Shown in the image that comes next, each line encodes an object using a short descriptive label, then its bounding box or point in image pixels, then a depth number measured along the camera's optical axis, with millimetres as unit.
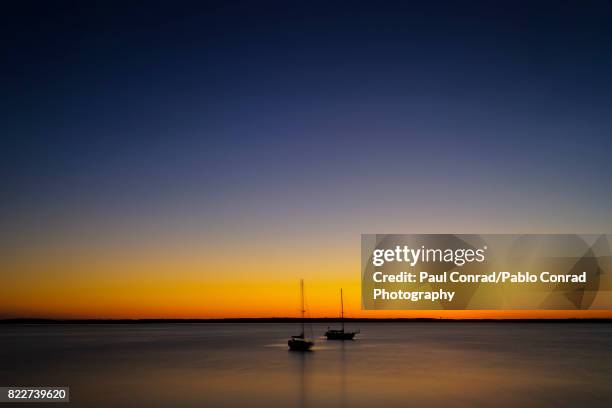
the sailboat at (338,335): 126950
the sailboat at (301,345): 92862
